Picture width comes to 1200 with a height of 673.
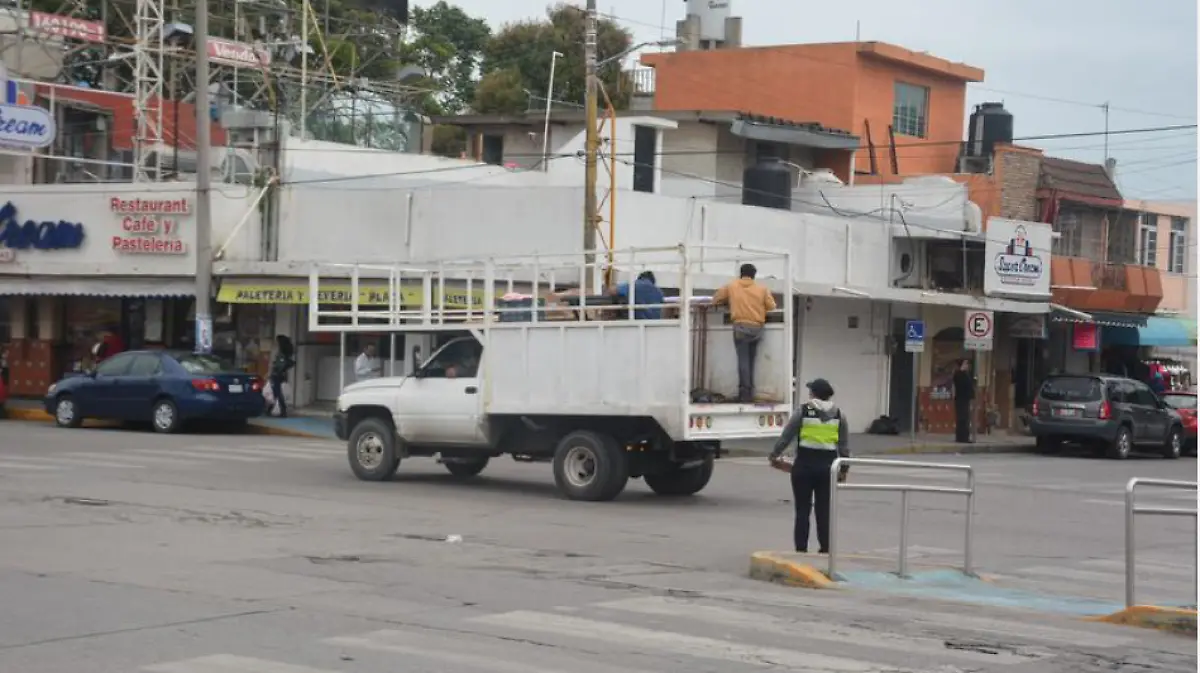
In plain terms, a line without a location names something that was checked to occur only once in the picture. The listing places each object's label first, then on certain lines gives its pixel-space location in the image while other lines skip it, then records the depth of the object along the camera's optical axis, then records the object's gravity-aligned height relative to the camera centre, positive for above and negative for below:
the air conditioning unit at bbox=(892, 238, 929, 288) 40.00 +2.33
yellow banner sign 30.64 +0.89
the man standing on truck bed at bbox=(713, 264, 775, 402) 18.81 +0.42
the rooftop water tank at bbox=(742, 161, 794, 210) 39.28 +4.10
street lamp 40.56 +5.26
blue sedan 29.86 -1.08
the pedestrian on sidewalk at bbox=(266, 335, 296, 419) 33.66 -0.62
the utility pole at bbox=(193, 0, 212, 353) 31.42 +2.52
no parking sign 36.00 +0.58
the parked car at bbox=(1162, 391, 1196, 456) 39.22 -1.18
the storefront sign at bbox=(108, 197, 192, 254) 34.81 +2.39
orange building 45.53 +7.80
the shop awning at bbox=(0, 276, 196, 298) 34.91 +1.02
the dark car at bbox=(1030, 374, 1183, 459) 36.12 -1.24
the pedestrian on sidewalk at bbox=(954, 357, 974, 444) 37.56 -0.97
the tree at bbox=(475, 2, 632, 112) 61.00 +12.05
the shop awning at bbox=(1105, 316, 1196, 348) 48.31 +0.85
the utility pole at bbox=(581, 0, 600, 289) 29.16 +3.80
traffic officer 14.27 -0.88
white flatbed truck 18.36 -0.55
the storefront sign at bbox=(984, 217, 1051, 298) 40.03 +2.54
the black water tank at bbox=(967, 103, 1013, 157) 46.91 +6.82
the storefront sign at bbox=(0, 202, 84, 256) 36.06 +2.19
